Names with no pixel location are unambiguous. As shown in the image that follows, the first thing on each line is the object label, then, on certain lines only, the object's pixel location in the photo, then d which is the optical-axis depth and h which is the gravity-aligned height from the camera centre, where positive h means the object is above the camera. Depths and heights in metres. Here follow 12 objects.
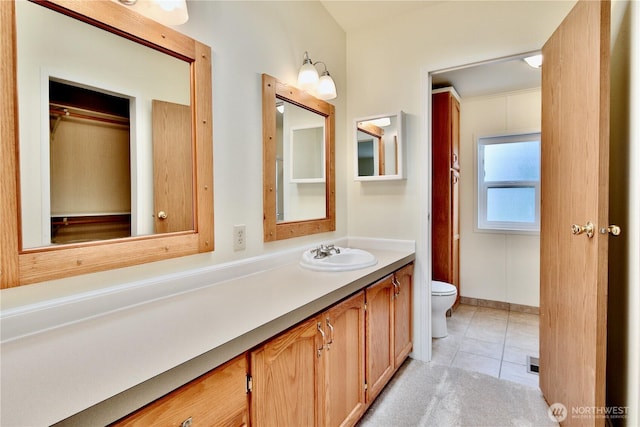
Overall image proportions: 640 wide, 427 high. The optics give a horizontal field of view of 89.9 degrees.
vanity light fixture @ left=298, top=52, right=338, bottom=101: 1.89 +0.77
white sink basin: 1.65 -0.30
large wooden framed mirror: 0.89 +0.23
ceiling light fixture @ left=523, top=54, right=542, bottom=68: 2.45 +1.14
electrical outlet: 1.54 -0.14
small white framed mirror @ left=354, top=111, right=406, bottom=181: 2.26 +0.43
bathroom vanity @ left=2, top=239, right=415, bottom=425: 0.63 -0.34
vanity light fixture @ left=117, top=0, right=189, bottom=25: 1.12 +0.71
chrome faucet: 1.85 -0.26
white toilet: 2.62 -0.82
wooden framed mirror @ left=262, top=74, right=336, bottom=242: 1.73 +0.29
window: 3.33 +0.25
